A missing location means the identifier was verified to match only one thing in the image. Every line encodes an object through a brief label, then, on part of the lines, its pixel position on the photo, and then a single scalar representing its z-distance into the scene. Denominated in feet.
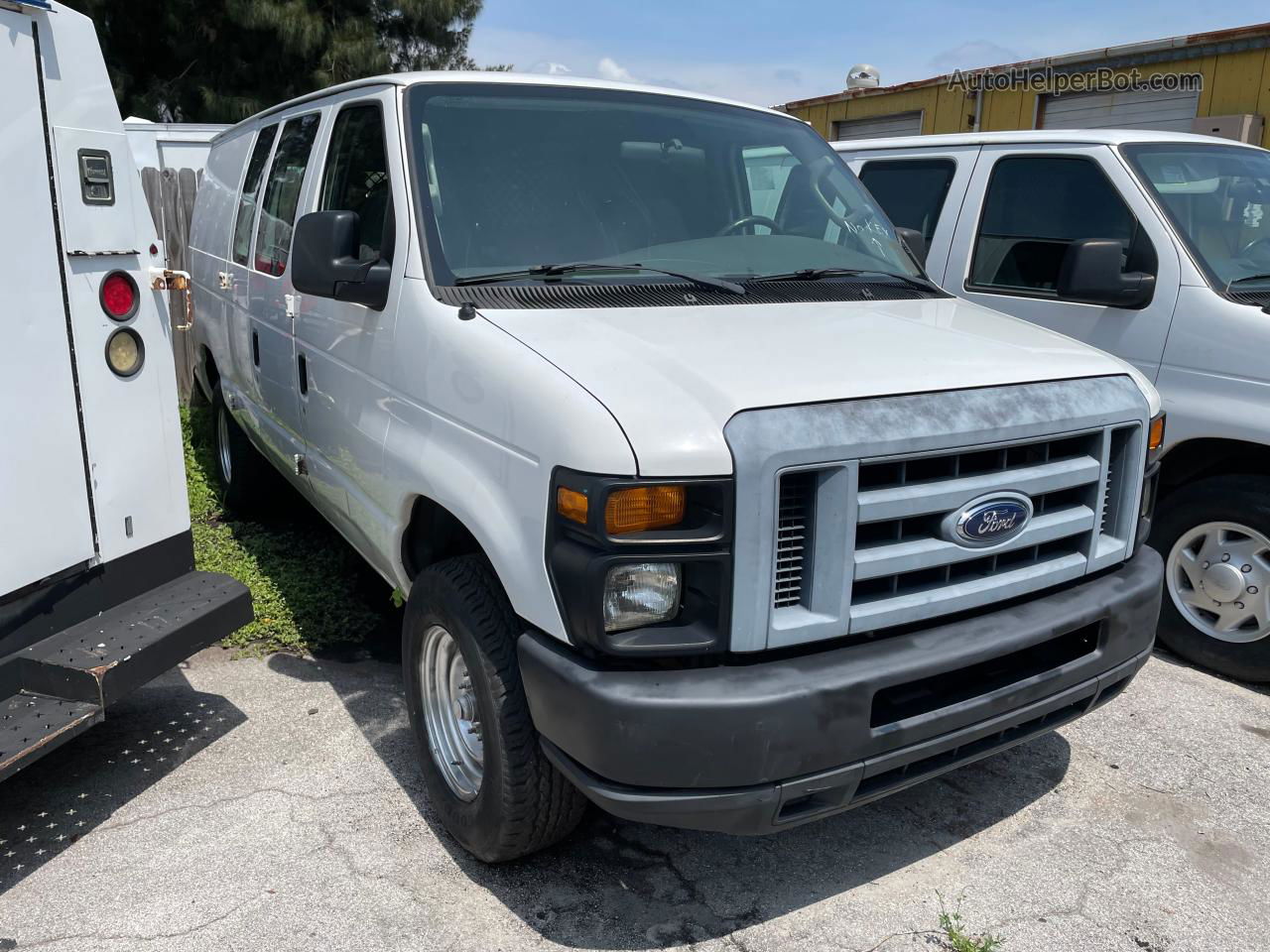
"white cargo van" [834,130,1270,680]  13.44
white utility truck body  8.97
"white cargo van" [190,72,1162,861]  7.40
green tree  55.52
